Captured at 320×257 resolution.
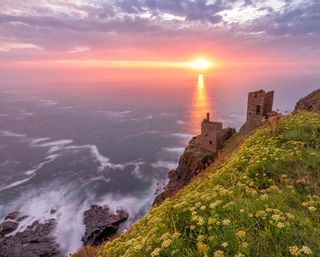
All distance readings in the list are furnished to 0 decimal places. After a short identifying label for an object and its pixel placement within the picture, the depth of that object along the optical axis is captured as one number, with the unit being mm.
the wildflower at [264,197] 4074
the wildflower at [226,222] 3438
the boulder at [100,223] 27129
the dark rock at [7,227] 27750
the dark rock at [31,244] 24722
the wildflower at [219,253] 2921
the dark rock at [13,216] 30182
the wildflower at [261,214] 3537
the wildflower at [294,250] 2688
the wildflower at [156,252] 3233
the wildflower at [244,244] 2976
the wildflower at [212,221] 3580
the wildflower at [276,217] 3317
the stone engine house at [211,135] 31820
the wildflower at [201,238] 3339
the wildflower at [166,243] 3327
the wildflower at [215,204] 3974
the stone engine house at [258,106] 29016
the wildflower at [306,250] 2656
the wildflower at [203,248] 3118
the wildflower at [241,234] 3144
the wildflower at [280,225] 3104
